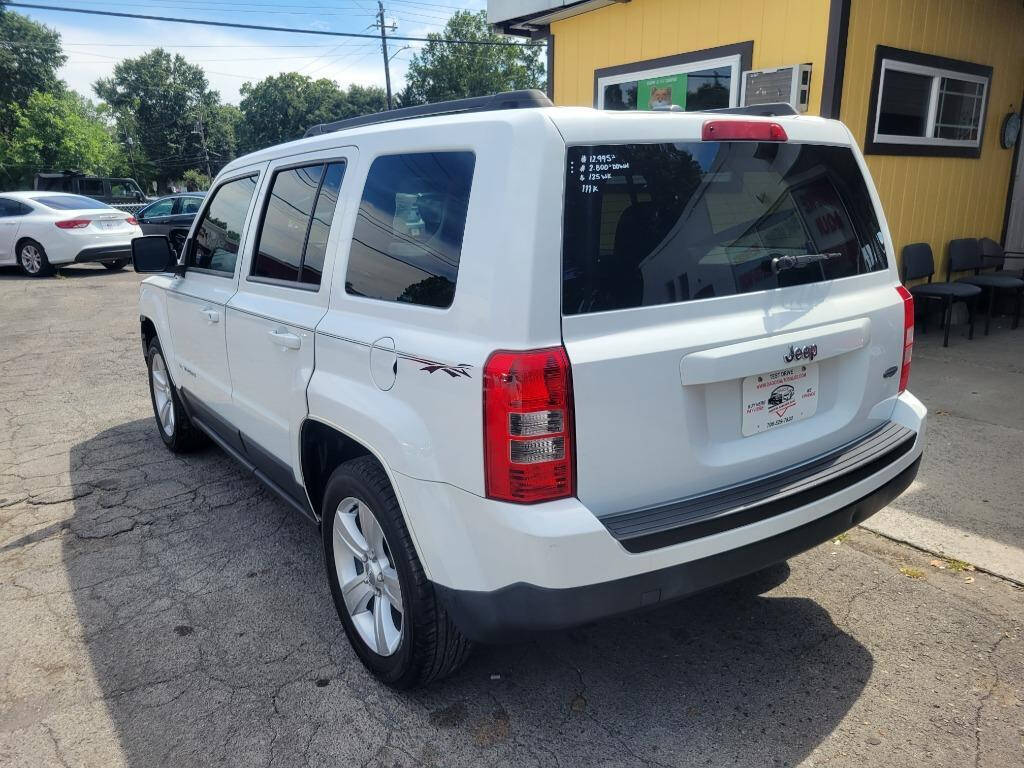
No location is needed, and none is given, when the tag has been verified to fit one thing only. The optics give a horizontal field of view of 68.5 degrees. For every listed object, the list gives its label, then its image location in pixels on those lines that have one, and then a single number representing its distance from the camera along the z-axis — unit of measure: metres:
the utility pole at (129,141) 76.31
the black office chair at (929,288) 7.15
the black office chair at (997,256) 8.27
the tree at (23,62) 48.88
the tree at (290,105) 85.31
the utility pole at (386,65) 38.81
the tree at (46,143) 36.41
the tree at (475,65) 62.59
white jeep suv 2.01
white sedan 14.22
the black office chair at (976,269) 7.69
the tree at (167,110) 75.88
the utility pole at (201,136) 71.71
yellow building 6.65
